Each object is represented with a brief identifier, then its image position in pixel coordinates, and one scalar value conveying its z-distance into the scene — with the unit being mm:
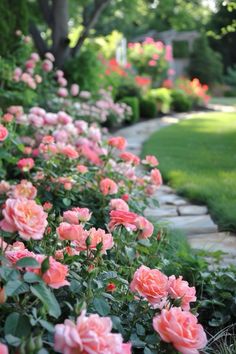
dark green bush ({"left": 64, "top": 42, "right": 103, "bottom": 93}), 7309
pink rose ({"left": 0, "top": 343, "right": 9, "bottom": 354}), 972
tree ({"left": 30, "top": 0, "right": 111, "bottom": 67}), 7594
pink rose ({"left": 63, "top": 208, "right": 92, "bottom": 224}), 1603
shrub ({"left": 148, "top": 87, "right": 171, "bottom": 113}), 11305
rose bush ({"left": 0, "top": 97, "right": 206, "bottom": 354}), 1009
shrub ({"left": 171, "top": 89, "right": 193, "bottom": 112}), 12344
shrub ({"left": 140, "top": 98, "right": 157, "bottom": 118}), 10734
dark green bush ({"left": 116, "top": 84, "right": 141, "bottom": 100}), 10383
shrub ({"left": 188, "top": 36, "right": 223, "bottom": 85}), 19500
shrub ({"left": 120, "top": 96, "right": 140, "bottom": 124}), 9565
